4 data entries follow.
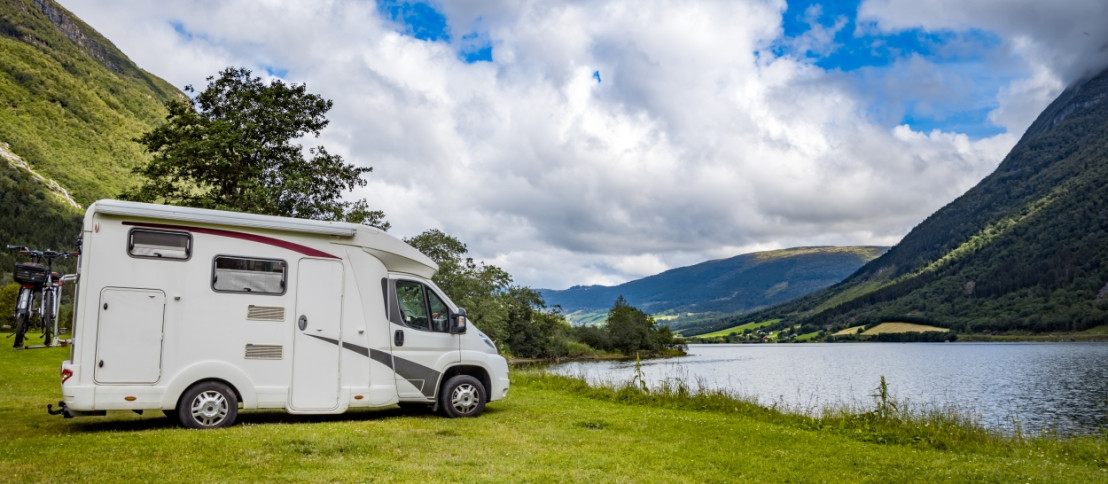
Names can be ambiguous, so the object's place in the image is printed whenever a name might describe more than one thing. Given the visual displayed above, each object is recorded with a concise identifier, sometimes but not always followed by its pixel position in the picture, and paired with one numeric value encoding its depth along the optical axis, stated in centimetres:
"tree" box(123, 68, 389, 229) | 2789
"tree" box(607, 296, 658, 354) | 10812
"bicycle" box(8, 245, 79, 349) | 1147
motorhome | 1112
